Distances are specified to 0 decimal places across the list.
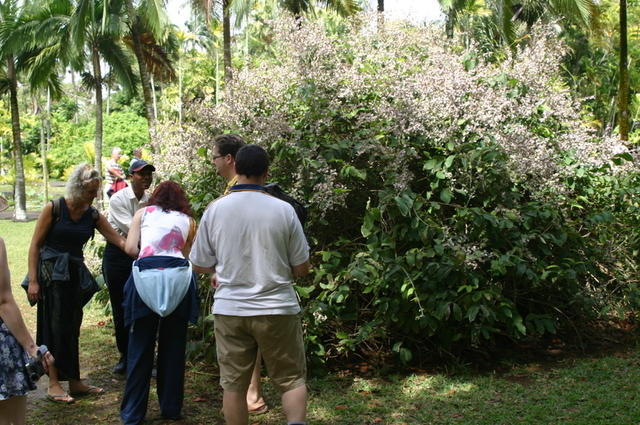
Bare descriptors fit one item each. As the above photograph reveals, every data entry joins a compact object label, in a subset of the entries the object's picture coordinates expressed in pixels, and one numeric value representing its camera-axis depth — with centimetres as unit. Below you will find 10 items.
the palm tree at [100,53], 2402
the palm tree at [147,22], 2208
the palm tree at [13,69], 2577
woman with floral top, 475
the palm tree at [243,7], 2043
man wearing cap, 588
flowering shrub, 568
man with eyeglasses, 474
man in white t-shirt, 381
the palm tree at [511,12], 1662
